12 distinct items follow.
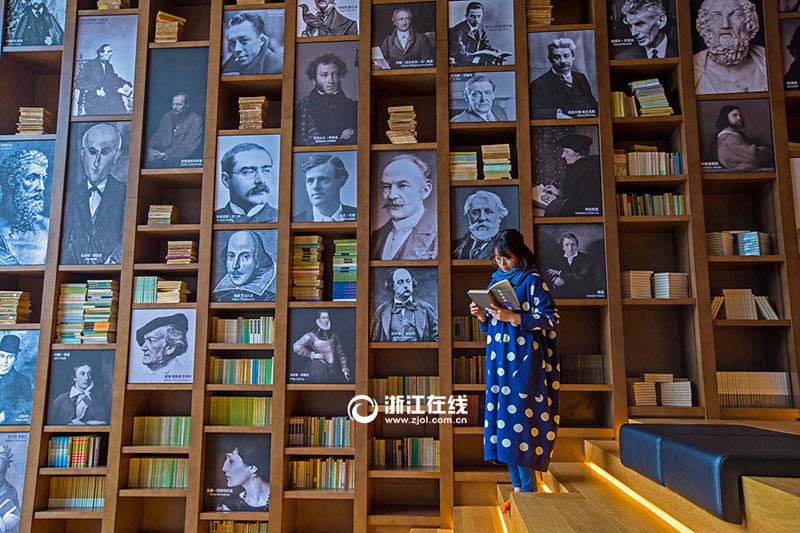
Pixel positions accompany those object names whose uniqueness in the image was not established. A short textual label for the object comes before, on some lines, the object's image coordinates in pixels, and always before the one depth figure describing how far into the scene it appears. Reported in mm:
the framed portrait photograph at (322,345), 4062
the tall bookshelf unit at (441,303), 3916
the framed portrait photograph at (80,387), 4137
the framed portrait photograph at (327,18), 4406
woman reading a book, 2941
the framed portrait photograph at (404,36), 4320
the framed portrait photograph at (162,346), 4141
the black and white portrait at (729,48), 4113
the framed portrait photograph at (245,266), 4191
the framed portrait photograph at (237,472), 3998
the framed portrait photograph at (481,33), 4273
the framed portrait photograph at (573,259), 4008
